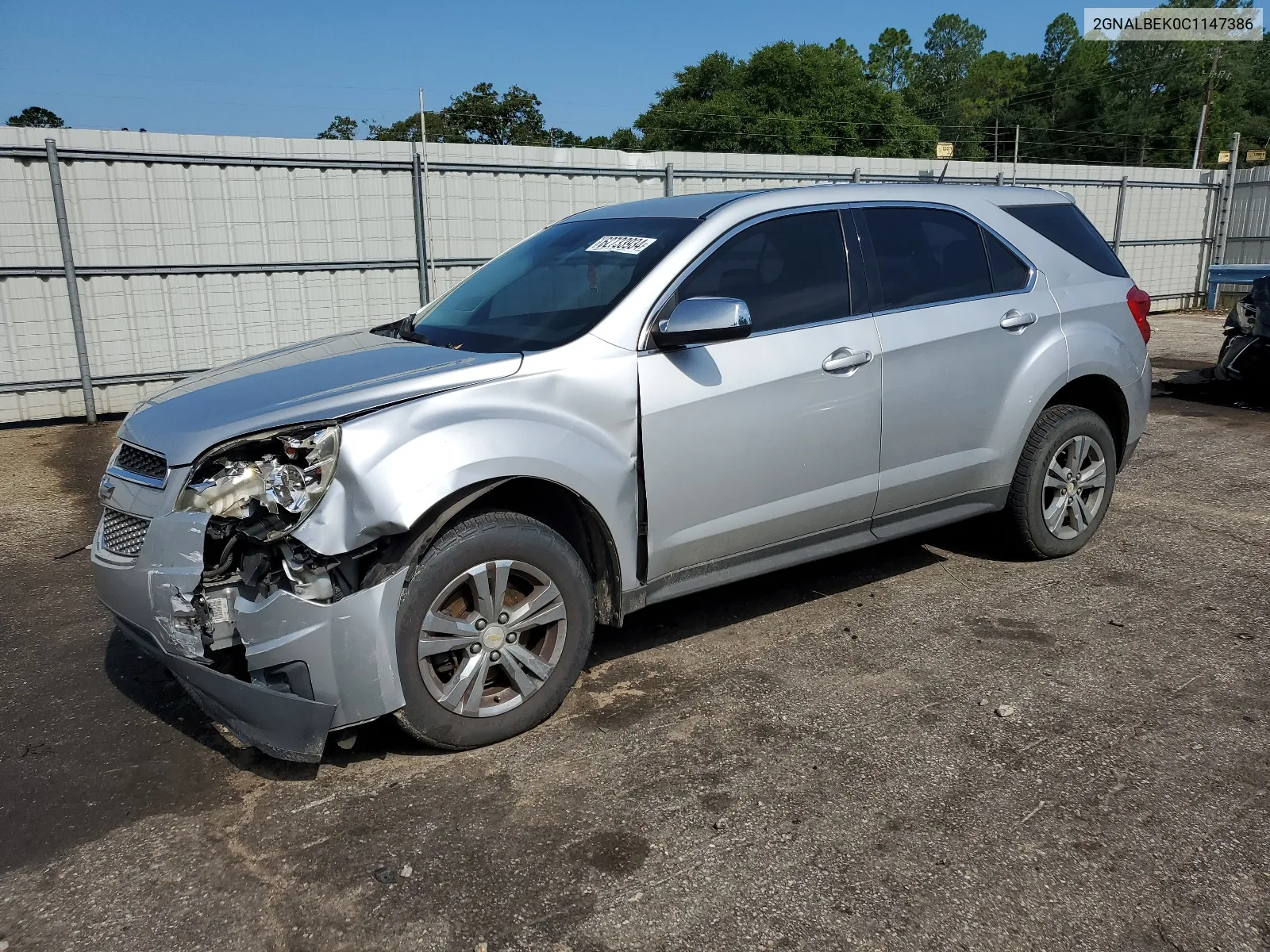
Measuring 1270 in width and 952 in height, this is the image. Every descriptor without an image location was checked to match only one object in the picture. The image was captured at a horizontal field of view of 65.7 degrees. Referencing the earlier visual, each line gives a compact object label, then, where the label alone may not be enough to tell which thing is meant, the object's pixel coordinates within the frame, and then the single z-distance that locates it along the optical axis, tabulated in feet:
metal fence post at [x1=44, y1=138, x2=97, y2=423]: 28.43
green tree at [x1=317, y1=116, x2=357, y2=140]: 213.03
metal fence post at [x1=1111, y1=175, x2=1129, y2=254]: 55.00
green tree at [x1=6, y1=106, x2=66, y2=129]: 195.52
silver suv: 9.84
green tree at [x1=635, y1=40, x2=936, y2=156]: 196.13
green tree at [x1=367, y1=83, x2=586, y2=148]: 212.84
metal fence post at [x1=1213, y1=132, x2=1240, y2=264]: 59.16
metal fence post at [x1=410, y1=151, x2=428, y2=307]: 33.96
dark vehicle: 28.35
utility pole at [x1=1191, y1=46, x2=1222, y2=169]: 190.22
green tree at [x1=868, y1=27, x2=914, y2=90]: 318.65
